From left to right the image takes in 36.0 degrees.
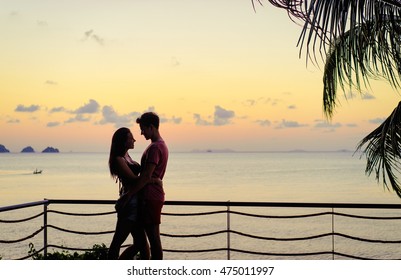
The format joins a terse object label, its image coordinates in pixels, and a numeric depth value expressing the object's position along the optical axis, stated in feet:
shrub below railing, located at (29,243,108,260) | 17.35
